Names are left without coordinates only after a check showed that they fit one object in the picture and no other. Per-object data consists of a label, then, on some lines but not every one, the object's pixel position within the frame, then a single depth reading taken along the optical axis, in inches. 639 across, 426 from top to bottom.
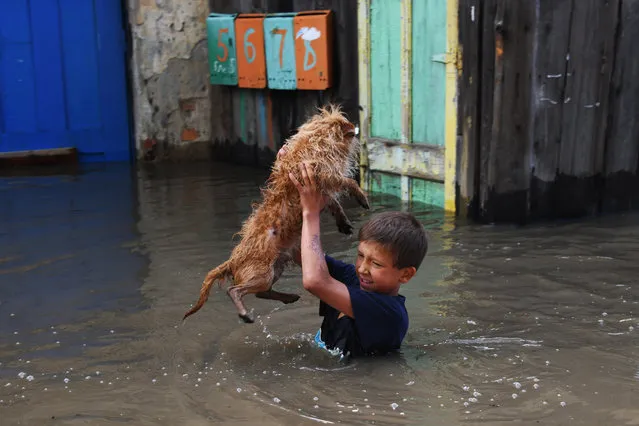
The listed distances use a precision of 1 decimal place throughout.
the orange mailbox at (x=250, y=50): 320.8
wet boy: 132.0
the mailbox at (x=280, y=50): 305.0
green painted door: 247.6
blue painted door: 346.6
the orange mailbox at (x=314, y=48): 291.4
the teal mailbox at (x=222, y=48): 336.8
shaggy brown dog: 133.2
